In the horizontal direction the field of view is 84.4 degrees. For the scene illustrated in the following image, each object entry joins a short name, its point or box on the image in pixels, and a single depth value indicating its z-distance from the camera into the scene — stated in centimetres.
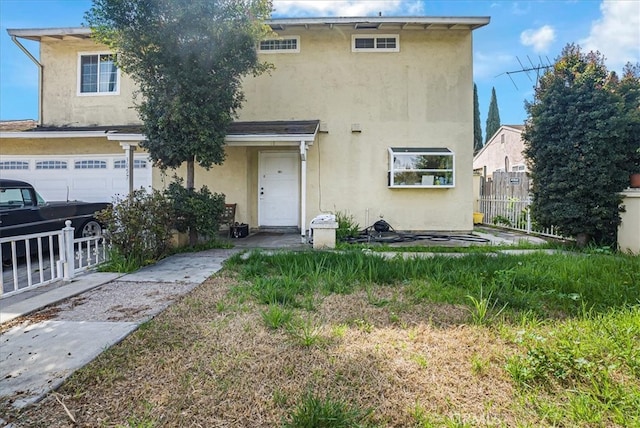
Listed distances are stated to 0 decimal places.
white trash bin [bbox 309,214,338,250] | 751
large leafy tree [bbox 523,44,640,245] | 662
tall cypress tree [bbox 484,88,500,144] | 3197
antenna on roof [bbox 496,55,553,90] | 1020
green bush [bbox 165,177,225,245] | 732
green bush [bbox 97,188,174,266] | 582
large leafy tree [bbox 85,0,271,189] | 688
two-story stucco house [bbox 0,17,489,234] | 1005
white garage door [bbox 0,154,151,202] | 1080
